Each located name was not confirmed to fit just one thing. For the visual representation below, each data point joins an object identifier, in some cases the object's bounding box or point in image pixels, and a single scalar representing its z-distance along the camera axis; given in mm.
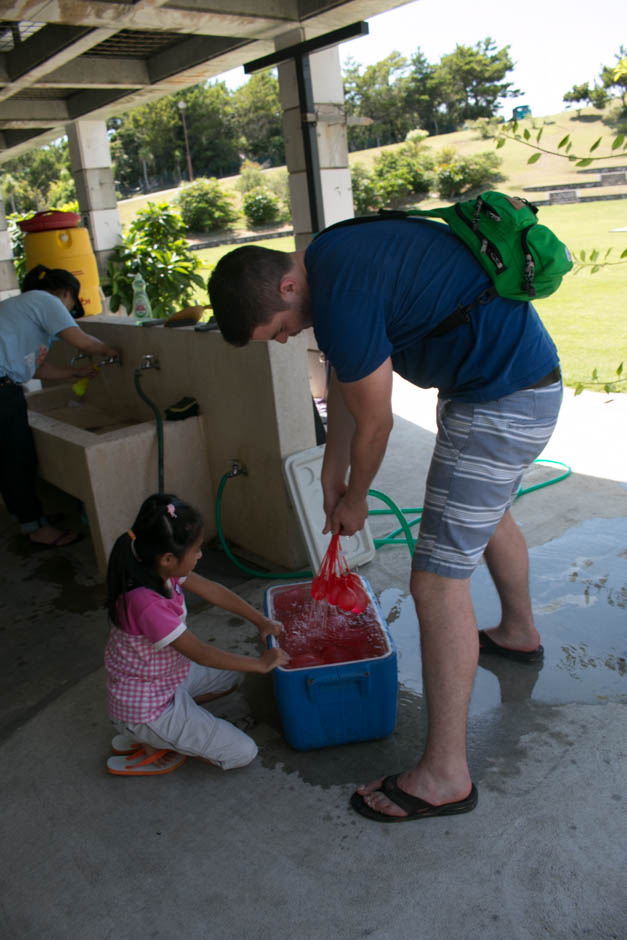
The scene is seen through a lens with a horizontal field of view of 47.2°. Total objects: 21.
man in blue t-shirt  1641
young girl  1954
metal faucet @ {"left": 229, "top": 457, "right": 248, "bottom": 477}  3371
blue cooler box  2004
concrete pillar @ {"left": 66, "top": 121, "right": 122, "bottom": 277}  8562
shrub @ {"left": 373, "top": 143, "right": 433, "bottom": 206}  23859
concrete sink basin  3305
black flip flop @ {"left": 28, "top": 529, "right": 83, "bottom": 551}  3887
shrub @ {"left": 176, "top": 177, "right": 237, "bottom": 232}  33219
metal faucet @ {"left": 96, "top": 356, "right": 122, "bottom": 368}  4211
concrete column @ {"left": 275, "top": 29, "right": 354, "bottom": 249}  5559
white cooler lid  3053
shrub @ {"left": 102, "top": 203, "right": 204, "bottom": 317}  8484
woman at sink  3814
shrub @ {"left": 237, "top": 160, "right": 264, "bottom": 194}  38656
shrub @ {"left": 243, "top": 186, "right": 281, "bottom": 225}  33094
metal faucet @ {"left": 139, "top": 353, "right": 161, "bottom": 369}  3840
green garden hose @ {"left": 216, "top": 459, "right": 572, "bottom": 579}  3123
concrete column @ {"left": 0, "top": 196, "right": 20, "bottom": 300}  9438
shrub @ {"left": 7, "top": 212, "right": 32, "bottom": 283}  13152
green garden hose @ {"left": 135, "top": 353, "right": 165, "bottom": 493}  3412
